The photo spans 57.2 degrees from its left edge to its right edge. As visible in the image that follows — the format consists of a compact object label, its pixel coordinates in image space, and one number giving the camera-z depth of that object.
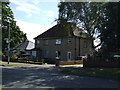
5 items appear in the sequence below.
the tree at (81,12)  16.73
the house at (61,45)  22.86
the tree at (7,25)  18.27
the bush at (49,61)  20.24
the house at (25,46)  32.27
